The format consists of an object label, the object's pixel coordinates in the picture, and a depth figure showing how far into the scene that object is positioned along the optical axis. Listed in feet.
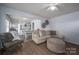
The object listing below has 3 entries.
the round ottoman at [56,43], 6.88
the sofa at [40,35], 7.01
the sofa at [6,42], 6.81
